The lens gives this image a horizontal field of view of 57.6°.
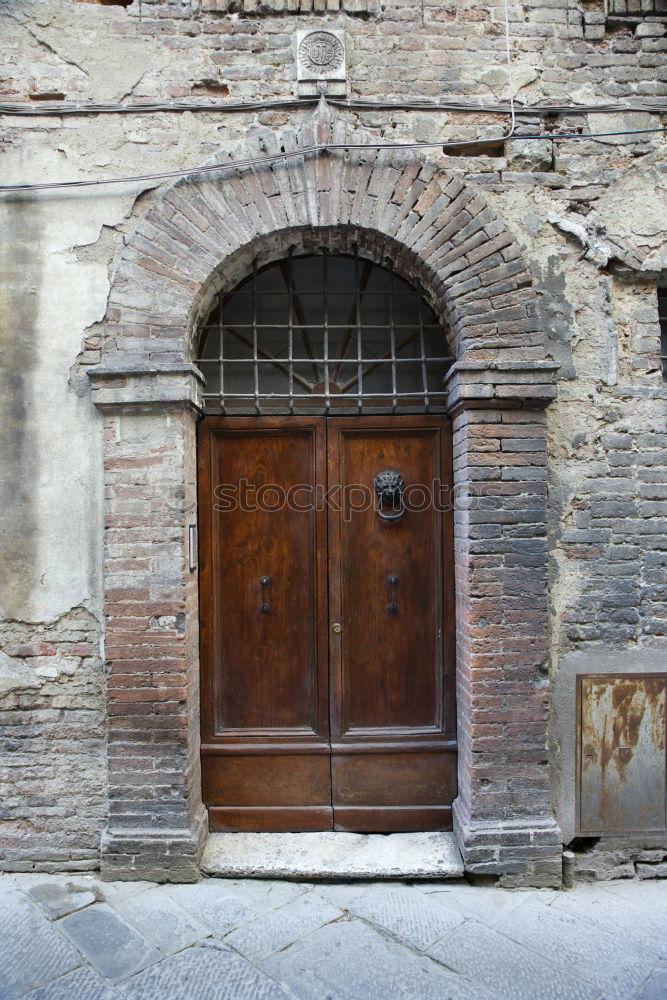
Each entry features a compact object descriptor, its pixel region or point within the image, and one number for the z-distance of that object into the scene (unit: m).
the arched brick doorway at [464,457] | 3.11
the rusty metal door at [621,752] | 3.23
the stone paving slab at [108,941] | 2.56
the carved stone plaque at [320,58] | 3.20
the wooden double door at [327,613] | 3.43
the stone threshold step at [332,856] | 3.11
